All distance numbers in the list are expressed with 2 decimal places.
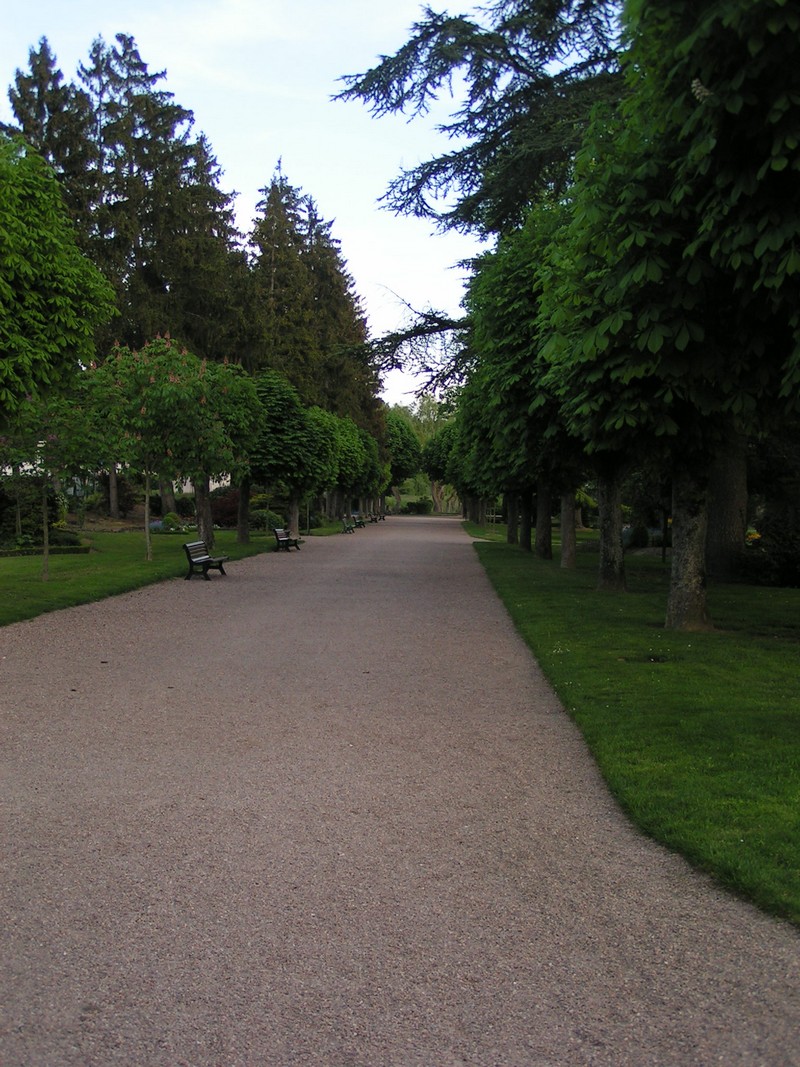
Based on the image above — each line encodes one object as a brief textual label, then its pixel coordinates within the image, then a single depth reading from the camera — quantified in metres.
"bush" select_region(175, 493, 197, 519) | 52.25
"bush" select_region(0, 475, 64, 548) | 29.55
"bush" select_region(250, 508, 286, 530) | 48.09
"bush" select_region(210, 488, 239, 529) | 50.16
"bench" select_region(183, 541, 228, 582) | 20.28
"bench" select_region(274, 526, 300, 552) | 31.22
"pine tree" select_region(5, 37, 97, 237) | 38.56
